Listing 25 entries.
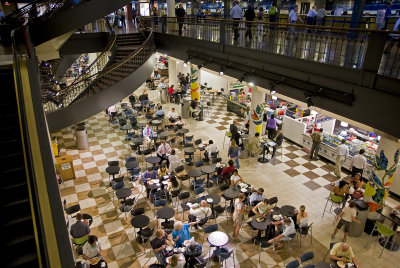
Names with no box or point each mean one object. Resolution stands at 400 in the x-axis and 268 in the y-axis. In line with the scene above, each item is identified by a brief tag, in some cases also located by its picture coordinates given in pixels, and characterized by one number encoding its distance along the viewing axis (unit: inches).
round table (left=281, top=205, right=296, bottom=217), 268.5
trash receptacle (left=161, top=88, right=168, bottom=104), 676.7
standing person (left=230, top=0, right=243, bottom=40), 386.9
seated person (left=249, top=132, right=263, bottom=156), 429.1
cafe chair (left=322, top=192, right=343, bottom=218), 295.3
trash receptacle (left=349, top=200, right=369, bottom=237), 279.4
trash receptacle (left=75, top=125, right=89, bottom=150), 458.0
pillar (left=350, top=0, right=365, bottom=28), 340.6
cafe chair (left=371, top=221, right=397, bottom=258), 251.0
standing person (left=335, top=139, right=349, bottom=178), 367.2
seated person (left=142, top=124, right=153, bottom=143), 436.8
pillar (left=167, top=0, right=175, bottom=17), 614.2
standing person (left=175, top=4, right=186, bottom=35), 499.8
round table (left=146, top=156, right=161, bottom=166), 366.8
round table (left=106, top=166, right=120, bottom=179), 344.7
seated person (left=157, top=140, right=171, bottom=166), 384.2
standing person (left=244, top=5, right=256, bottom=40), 389.9
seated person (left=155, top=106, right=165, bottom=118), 524.2
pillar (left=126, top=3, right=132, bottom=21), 1107.7
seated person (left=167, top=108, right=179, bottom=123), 505.0
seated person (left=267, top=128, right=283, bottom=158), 428.8
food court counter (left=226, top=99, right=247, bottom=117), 595.5
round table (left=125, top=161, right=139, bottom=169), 353.9
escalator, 124.0
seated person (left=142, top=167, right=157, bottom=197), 327.2
